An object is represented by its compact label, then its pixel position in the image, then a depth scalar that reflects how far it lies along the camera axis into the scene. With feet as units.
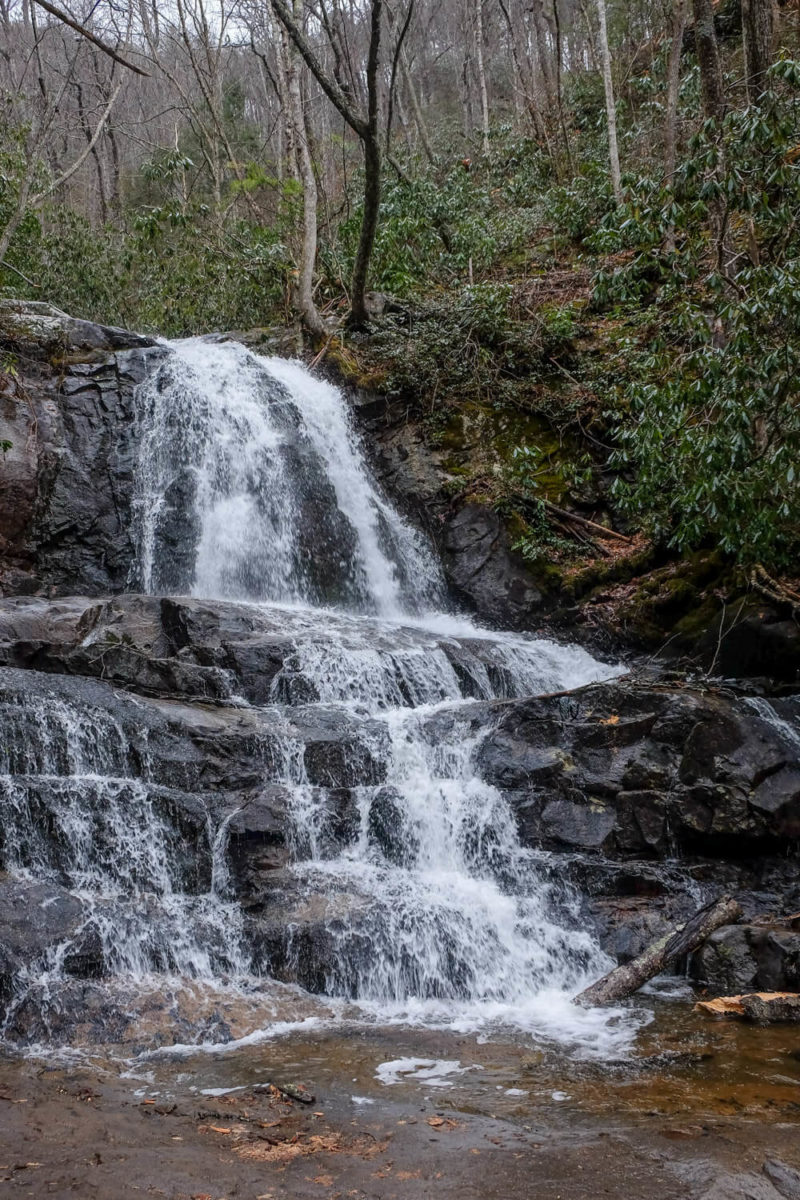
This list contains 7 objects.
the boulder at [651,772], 24.53
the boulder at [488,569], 41.73
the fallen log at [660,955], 19.44
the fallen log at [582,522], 43.11
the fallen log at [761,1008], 17.69
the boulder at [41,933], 17.80
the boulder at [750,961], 19.35
